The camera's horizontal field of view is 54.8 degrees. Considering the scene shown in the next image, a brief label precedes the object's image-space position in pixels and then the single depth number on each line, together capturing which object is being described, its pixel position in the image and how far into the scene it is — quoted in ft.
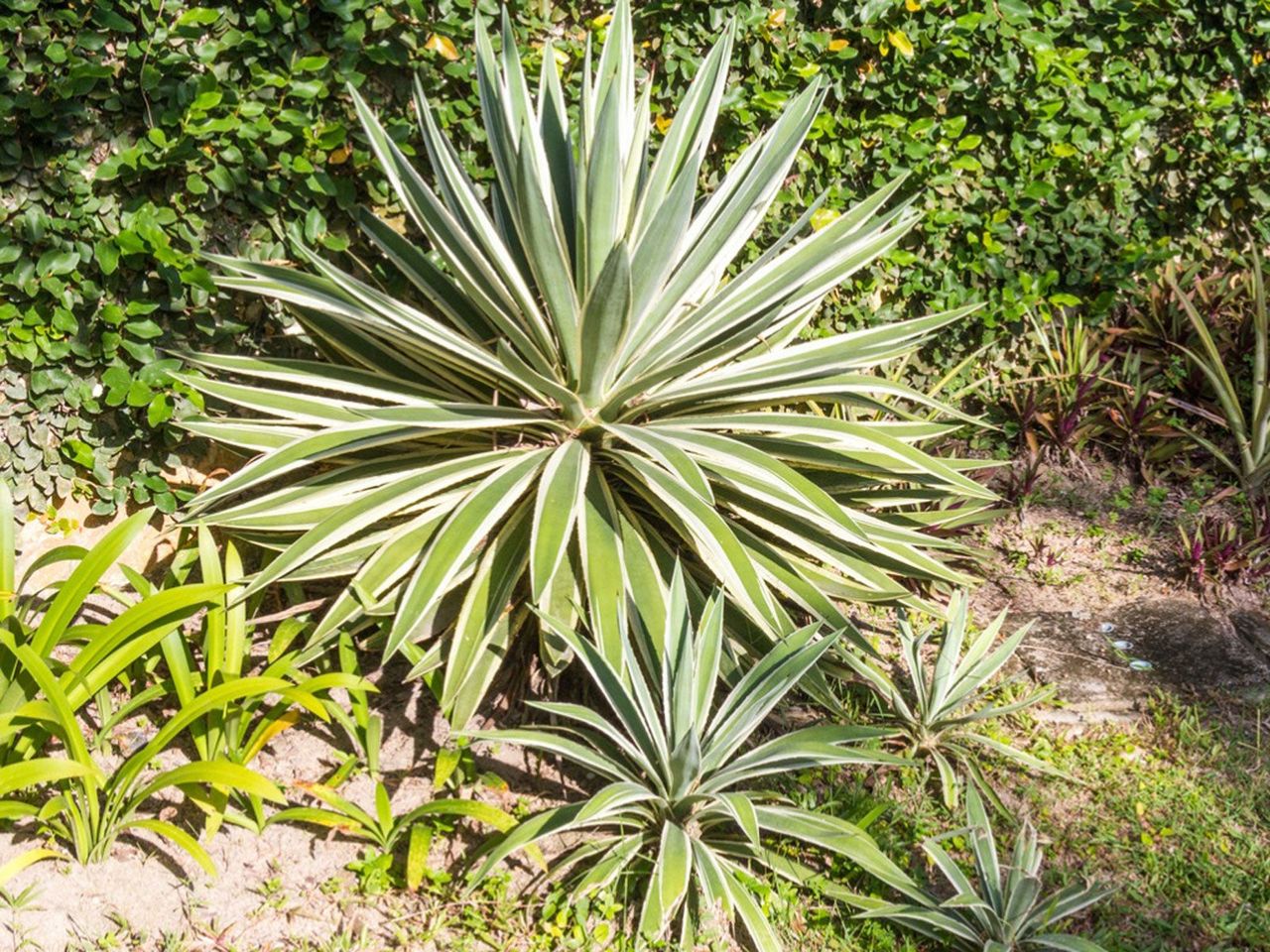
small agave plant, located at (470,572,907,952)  8.71
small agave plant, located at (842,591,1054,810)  10.55
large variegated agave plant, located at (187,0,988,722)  9.86
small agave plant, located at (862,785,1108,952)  8.48
